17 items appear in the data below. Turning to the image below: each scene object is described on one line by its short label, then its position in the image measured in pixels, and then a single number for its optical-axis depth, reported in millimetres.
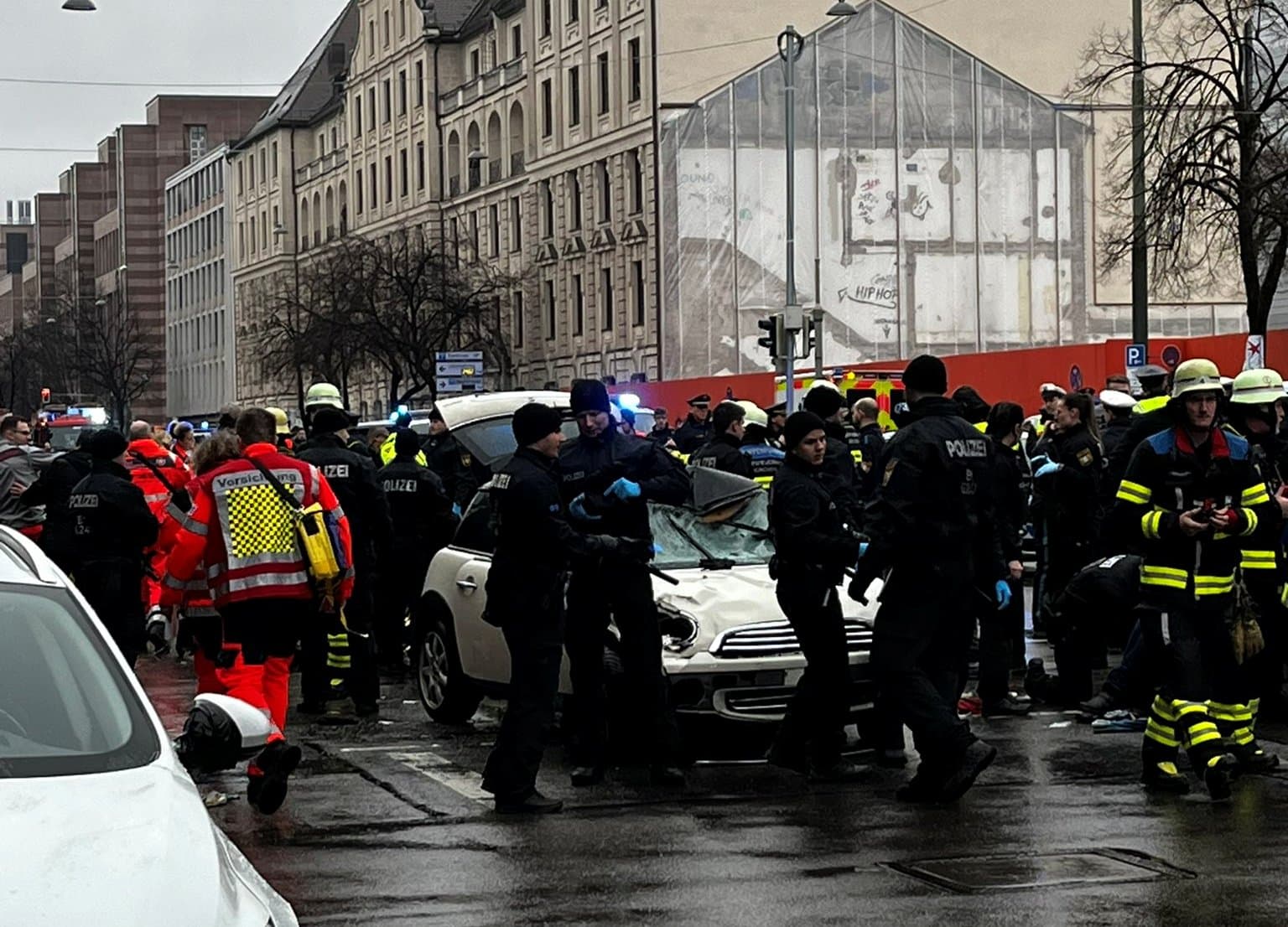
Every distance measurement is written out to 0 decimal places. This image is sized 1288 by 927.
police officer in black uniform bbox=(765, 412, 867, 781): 10969
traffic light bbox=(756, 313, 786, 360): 35719
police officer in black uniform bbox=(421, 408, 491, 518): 17828
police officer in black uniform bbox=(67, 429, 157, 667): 14109
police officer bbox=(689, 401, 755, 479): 15320
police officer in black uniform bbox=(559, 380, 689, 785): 10977
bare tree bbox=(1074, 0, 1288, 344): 32438
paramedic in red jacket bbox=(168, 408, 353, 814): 10805
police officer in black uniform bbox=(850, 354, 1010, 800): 10289
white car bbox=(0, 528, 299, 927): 4277
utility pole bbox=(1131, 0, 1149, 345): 31531
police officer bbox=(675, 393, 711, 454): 24000
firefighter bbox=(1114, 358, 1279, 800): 10281
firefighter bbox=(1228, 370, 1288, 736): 11852
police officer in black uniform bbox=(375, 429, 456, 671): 16328
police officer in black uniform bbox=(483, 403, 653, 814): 10320
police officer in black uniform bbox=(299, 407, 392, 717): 14062
